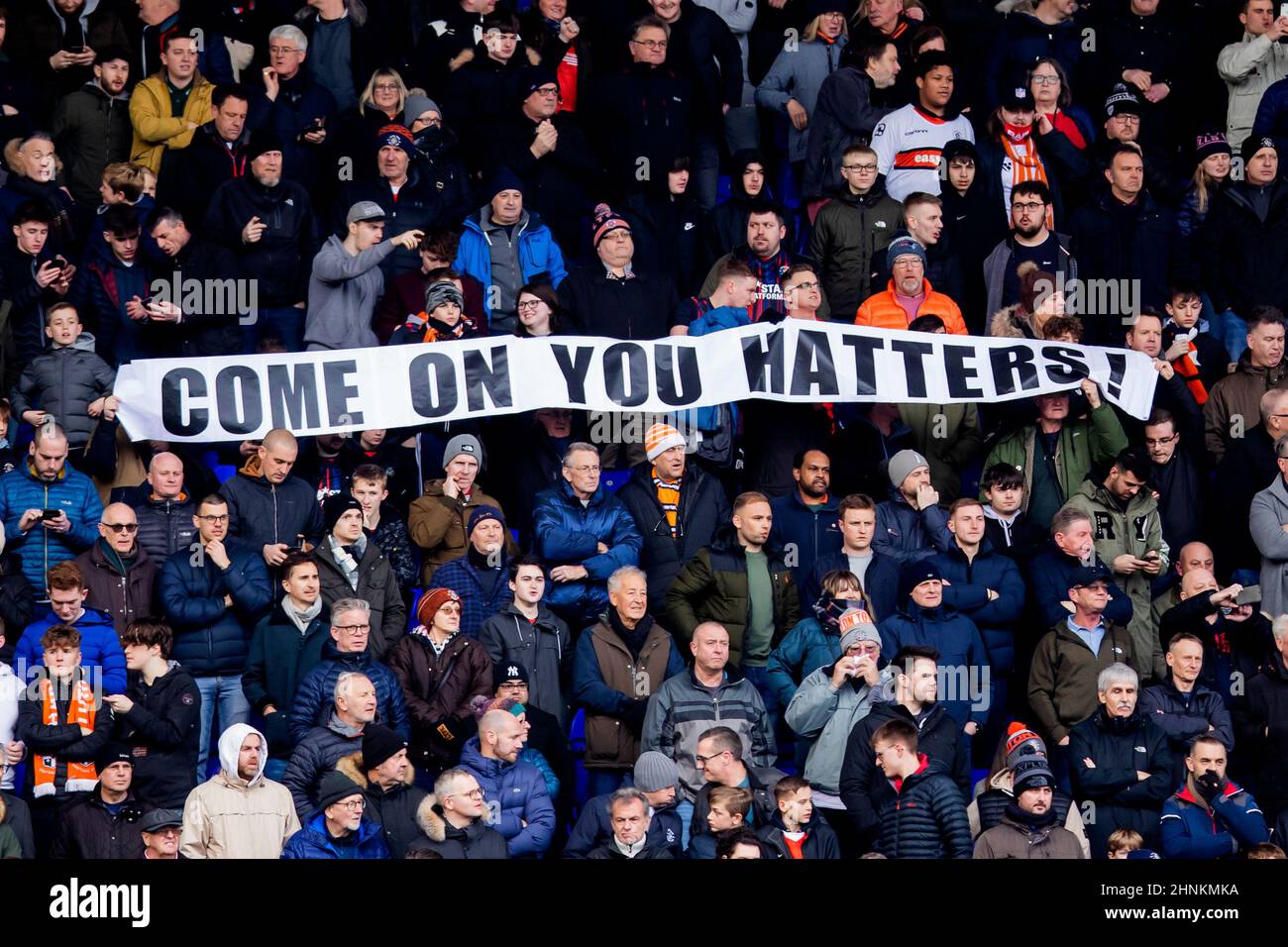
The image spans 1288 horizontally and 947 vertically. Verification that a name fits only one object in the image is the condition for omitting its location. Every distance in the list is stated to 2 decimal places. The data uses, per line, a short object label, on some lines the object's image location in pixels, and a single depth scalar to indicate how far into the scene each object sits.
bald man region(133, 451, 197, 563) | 15.91
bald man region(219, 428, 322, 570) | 16.12
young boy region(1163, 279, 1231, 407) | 17.73
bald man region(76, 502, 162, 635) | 15.63
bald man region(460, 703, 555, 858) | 14.51
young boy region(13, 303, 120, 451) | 16.77
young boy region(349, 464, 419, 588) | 16.09
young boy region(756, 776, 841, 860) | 14.17
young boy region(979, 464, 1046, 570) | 16.36
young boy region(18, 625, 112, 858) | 14.66
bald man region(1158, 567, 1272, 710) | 16.05
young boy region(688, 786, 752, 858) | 14.16
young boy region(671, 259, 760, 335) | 17.31
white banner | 16.73
